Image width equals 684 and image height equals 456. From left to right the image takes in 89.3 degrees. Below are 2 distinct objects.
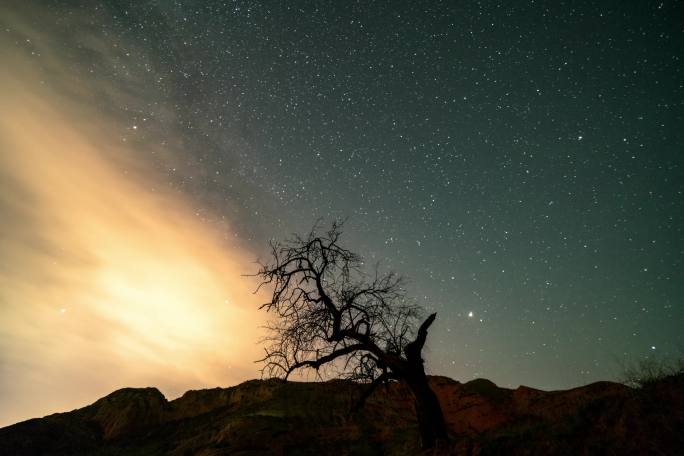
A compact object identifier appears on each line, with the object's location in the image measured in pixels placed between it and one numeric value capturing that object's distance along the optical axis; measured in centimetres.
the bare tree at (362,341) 1073
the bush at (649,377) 775
